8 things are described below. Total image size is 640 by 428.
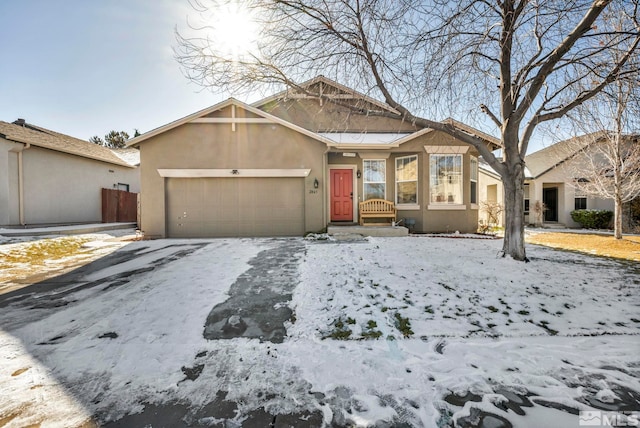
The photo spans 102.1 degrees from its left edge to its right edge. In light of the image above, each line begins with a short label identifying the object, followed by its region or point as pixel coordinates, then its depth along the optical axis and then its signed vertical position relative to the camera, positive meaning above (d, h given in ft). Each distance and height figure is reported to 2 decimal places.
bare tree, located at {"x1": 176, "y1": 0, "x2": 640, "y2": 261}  16.42 +10.72
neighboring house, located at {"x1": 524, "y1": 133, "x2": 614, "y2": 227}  45.85 +3.17
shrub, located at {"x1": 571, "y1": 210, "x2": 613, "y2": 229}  44.34 -1.86
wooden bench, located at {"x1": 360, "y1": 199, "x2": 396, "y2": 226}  33.24 -0.14
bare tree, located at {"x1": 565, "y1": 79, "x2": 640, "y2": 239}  19.27 +6.91
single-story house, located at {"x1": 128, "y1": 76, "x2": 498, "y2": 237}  30.71 +4.22
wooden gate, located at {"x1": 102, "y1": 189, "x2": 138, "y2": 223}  47.62 +0.91
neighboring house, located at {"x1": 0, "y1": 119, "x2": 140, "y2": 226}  34.45 +5.57
